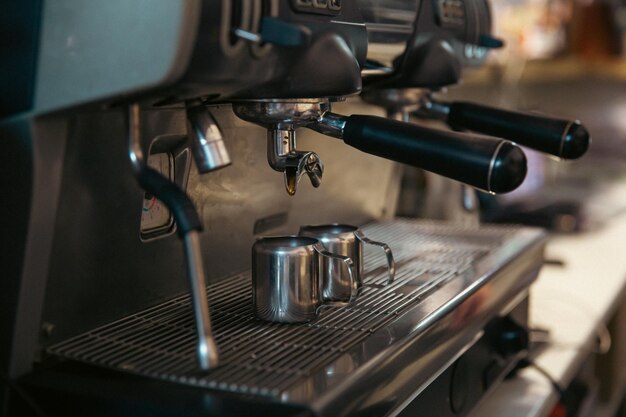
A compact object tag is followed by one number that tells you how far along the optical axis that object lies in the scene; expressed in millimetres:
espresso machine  817
